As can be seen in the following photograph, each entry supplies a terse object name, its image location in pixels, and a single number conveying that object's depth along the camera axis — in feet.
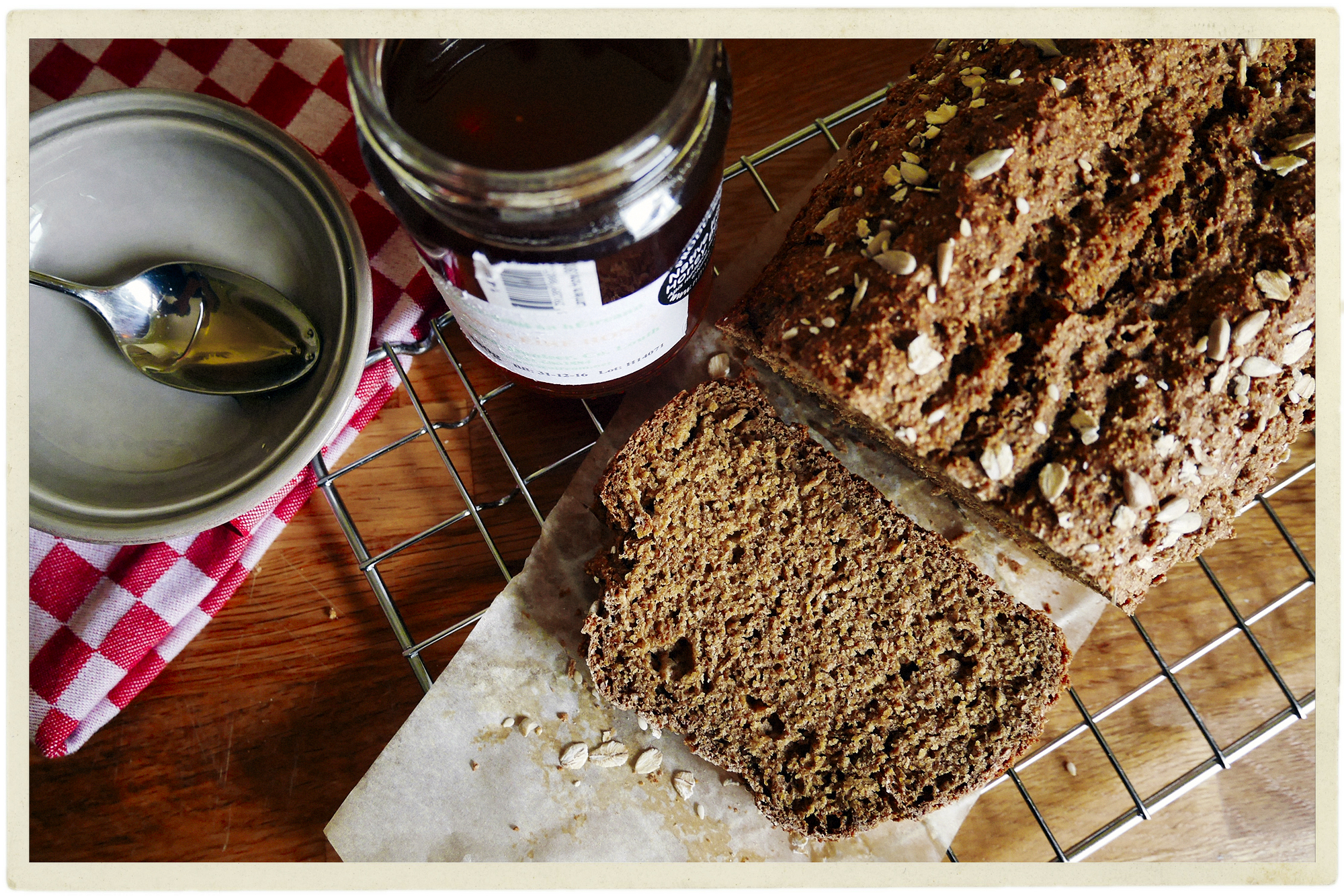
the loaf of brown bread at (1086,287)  1.10
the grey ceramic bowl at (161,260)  1.19
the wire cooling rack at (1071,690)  1.26
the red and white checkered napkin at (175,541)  1.27
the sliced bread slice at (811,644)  1.22
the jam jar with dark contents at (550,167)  1.00
